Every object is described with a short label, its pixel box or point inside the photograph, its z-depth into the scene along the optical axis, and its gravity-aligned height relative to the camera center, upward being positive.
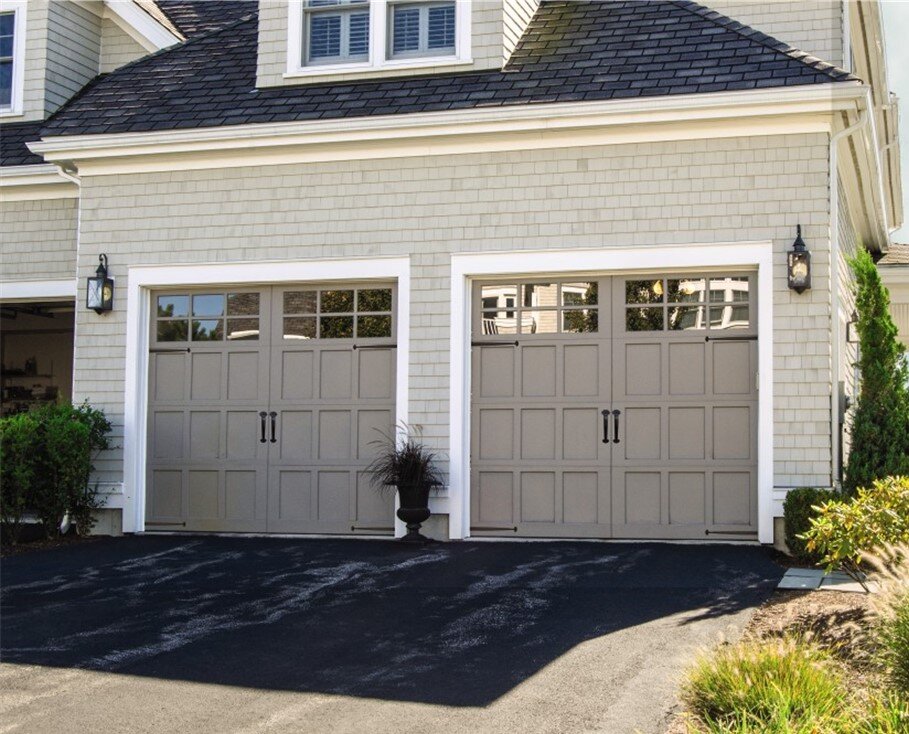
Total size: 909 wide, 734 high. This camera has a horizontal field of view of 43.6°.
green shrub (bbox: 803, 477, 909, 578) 6.69 -0.67
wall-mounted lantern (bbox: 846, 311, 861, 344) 11.61 +0.83
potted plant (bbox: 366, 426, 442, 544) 10.11 -0.67
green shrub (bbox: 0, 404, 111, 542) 10.38 -0.57
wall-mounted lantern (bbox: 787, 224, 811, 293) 9.52 +1.21
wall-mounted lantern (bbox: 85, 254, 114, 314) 11.41 +1.12
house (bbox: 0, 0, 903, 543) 9.87 +1.35
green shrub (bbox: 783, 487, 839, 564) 8.85 -0.81
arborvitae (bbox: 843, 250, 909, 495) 9.18 +0.14
